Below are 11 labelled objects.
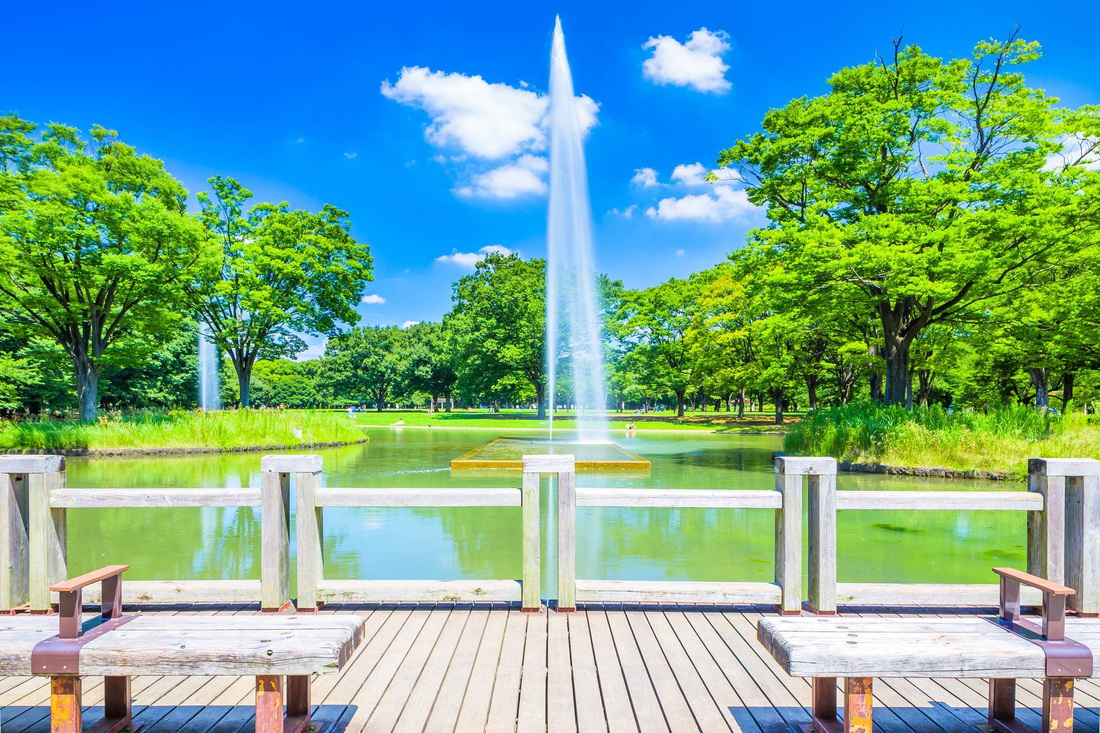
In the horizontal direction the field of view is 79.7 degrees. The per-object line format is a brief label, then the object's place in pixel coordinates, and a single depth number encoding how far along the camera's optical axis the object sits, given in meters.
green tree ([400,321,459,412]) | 63.97
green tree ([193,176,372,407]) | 29.27
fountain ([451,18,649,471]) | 17.03
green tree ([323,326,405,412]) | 69.65
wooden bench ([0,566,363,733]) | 2.58
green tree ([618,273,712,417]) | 49.62
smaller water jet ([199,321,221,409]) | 39.59
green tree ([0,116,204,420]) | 21.31
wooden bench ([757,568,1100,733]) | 2.56
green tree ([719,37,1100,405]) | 16.33
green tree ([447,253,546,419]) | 49.09
